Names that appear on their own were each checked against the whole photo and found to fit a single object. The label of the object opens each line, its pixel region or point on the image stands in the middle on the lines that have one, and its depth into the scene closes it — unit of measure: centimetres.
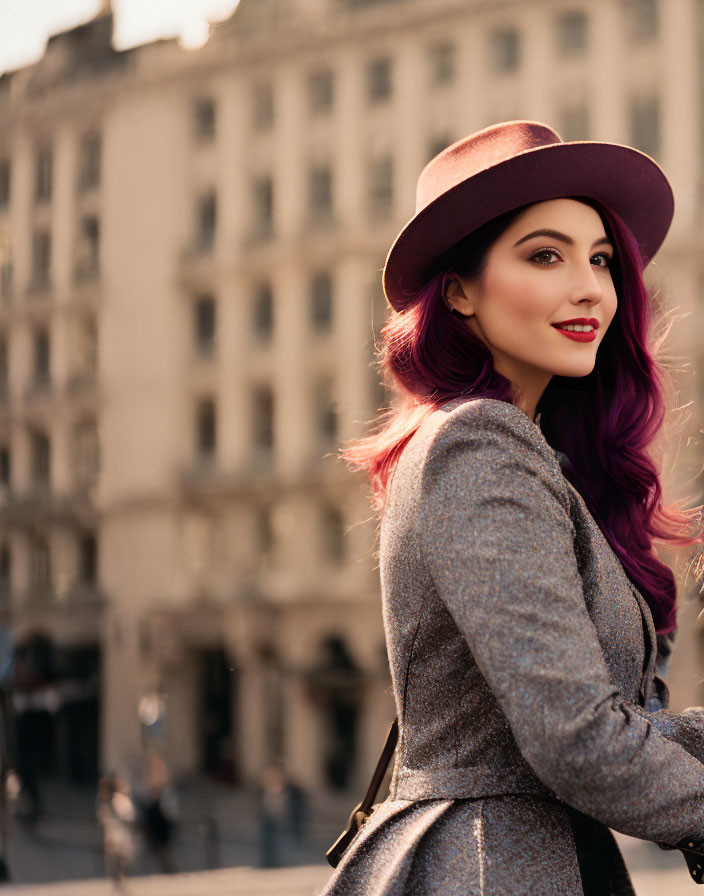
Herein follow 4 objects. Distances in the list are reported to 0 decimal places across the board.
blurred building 2484
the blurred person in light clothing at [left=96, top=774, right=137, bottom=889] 1441
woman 130
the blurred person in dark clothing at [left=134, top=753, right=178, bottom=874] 1612
